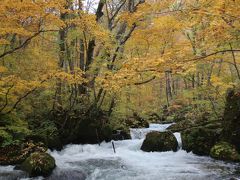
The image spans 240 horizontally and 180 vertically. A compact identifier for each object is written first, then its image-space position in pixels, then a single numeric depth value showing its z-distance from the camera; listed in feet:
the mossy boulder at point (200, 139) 39.52
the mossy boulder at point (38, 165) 28.89
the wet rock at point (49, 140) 37.88
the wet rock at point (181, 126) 52.05
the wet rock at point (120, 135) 50.29
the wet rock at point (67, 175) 29.13
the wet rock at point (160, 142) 41.70
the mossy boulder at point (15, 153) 32.37
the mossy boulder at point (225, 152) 35.27
